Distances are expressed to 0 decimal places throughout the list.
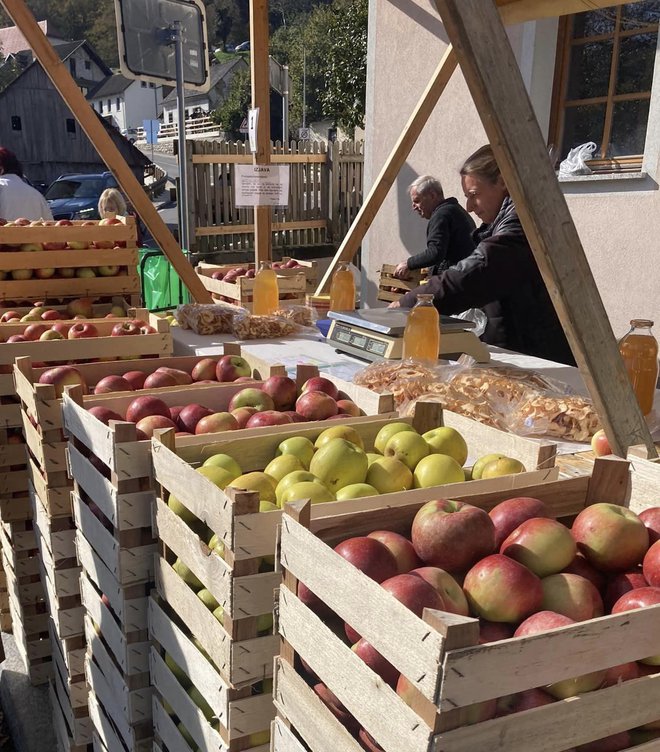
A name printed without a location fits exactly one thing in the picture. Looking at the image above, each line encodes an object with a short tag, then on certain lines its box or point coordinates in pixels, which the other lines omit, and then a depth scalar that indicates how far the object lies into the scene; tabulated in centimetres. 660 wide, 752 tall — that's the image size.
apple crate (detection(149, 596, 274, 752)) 155
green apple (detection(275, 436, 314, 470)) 183
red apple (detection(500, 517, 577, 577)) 131
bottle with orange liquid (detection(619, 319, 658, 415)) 249
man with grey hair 536
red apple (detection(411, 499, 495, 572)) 131
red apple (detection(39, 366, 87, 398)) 248
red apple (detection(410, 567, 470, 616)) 120
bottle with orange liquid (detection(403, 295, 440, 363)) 304
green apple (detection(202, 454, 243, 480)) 175
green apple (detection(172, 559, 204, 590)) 171
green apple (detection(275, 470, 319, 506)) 164
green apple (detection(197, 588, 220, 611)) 162
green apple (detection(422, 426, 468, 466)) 189
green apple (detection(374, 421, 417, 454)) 194
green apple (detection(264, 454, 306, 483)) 175
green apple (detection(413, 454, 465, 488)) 174
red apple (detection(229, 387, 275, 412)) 234
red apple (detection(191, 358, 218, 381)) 276
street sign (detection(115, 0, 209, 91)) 619
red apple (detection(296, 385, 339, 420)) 227
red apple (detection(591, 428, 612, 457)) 225
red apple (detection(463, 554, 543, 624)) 120
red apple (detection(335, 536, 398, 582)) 124
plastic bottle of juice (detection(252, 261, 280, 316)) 446
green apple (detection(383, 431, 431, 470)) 184
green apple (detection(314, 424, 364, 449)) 188
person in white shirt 614
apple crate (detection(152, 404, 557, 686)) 141
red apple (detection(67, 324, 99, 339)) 321
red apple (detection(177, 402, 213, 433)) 220
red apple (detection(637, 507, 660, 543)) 141
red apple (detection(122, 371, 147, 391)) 262
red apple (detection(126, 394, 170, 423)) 219
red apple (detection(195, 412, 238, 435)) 211
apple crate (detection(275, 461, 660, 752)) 93
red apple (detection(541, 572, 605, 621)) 123
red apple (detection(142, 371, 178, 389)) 257
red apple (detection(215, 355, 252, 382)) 273
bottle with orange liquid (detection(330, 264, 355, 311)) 432
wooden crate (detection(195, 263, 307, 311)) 471
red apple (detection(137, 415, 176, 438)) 207
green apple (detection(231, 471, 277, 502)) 166
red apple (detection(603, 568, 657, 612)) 130
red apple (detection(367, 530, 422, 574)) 132
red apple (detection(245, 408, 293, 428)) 211
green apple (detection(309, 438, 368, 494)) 172
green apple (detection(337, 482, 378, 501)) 162
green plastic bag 748
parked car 2011
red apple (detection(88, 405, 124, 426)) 215
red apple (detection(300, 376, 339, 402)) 243
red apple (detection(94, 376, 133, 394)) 246
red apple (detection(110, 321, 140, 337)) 325
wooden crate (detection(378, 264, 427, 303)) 673
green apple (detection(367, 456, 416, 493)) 175
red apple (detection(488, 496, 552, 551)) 142
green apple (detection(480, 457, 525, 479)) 175
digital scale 317
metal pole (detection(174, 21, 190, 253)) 645
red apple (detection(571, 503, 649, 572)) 135
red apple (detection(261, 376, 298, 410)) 241
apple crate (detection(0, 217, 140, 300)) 405
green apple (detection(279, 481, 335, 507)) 158
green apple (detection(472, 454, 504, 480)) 180
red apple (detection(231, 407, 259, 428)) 220
